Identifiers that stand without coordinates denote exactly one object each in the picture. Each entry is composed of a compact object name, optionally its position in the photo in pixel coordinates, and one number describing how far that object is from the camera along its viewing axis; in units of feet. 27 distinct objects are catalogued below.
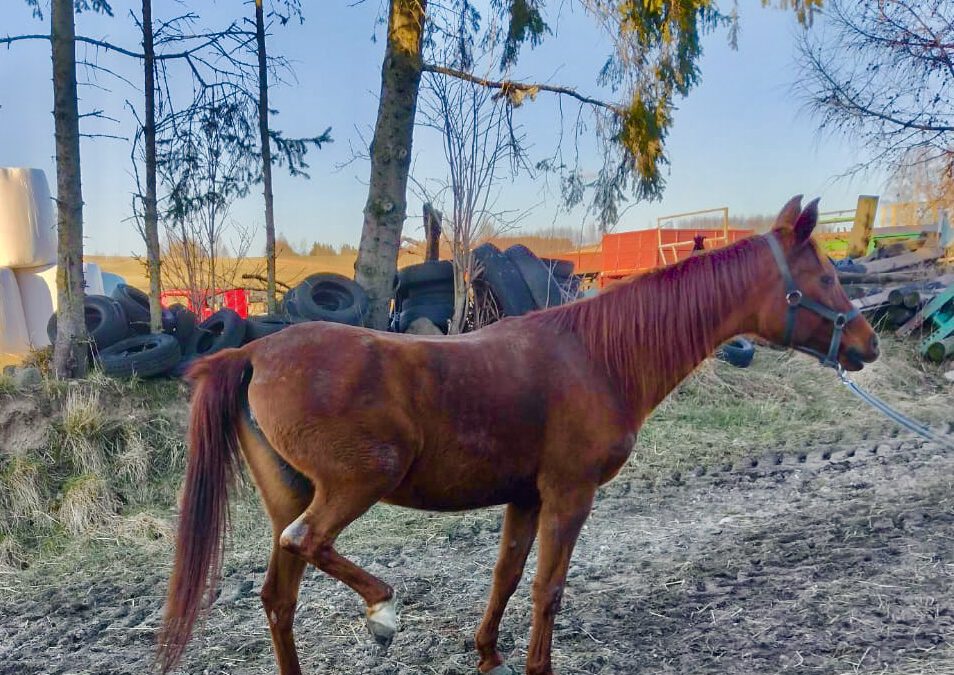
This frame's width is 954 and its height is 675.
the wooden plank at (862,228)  52.90
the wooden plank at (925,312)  36.37
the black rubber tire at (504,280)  27.50
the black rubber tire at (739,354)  31.86
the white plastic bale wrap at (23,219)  36.06
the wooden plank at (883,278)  42.22
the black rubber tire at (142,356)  21.12
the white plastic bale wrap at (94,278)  40.12
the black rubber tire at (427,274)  29.60
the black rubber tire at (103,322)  22.79
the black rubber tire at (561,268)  30.12
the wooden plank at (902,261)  44.55
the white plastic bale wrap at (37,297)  36.33
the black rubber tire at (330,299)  25.73
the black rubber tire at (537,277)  27.62
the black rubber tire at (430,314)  28.78
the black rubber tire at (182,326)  24.57
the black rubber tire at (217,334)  23.40
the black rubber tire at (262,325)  24.40
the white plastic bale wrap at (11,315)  33.19
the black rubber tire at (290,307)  26.08
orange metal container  57.93
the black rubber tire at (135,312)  24.93
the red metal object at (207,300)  30.25
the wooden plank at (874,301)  38.29
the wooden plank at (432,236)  31.27
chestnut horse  8.28
